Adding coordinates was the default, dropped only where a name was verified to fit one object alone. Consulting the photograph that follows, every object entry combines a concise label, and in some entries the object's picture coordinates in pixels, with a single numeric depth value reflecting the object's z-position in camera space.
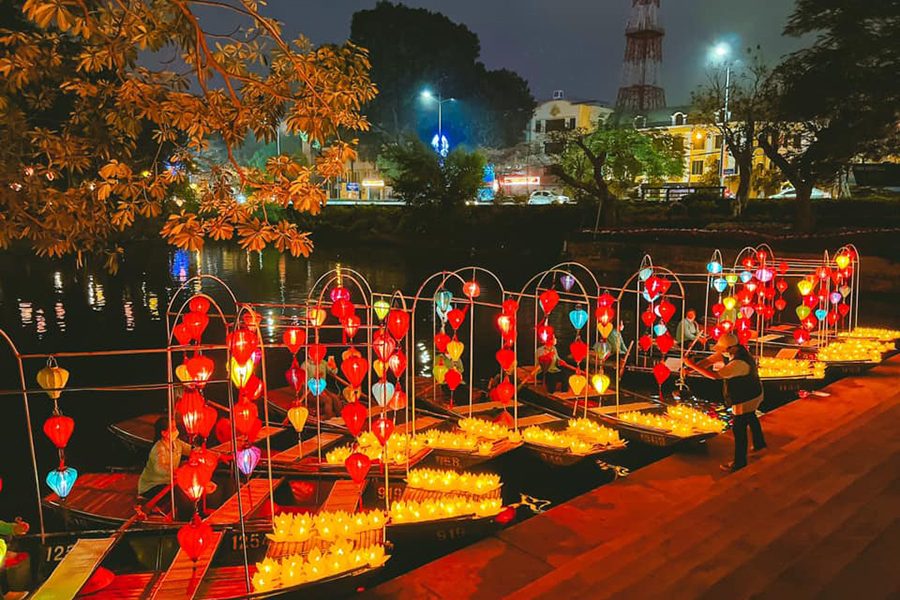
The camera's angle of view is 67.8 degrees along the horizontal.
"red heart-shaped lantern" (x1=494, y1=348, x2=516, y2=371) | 9.12
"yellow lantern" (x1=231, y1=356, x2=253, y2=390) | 6.18
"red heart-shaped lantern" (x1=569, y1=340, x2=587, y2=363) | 9.43
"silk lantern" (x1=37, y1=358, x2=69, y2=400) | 5.56
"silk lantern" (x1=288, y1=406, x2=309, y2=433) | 7.69
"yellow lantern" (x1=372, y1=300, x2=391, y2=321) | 9.41
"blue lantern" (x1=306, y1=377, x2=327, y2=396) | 8.73
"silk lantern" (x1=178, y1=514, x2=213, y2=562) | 5.42
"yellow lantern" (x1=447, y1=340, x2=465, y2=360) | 9.20
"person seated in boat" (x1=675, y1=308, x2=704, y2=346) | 12.63
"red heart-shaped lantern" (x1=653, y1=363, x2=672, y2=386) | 10.23
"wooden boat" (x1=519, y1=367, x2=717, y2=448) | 8.95
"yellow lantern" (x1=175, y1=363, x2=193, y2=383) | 7.52
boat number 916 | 6.62
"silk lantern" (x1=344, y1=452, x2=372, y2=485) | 6.41
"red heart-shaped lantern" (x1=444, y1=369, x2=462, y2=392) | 9.37
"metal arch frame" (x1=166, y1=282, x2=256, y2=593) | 5.06
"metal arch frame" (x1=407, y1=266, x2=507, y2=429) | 7.78
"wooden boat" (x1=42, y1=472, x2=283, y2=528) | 6.85
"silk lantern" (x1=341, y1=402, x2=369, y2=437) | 6.79
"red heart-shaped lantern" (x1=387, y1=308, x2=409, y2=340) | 7.58
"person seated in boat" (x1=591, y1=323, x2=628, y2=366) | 10.84
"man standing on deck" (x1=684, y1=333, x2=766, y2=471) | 7.77
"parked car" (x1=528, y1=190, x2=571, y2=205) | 47.52
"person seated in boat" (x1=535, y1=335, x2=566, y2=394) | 11.77
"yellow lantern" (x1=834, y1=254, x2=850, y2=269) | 12.90
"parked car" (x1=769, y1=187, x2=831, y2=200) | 38.21
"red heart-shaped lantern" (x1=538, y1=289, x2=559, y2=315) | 9.48
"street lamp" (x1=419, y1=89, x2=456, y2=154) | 44.55
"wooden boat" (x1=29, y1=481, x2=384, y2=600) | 5.42
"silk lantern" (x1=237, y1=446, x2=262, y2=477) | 6.60
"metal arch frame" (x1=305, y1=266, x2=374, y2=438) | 7.19
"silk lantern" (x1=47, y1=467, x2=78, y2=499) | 6.11
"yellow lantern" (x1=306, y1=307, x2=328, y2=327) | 8.09
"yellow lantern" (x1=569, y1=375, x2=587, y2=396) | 9.48
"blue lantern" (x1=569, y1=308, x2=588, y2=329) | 10.20
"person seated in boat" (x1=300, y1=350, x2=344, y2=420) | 10.30
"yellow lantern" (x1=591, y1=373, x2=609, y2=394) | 9.36
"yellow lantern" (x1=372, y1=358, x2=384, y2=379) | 6.83
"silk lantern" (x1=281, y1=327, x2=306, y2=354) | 9.09
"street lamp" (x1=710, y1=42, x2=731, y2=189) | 29.28
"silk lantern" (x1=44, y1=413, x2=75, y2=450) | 5.99
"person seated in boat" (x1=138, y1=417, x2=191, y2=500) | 7.27
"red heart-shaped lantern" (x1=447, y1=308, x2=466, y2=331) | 9.92
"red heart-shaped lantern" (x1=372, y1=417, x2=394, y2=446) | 6.77
